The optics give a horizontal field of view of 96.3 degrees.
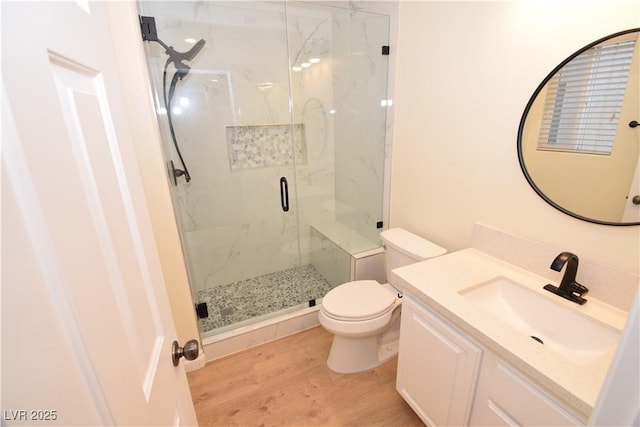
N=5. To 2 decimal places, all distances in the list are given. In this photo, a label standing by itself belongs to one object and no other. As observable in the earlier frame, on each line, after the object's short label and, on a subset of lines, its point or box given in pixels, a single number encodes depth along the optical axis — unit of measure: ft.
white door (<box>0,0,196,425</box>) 0.91
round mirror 3.22
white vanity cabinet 2.85
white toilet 5.35
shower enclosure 6.79
